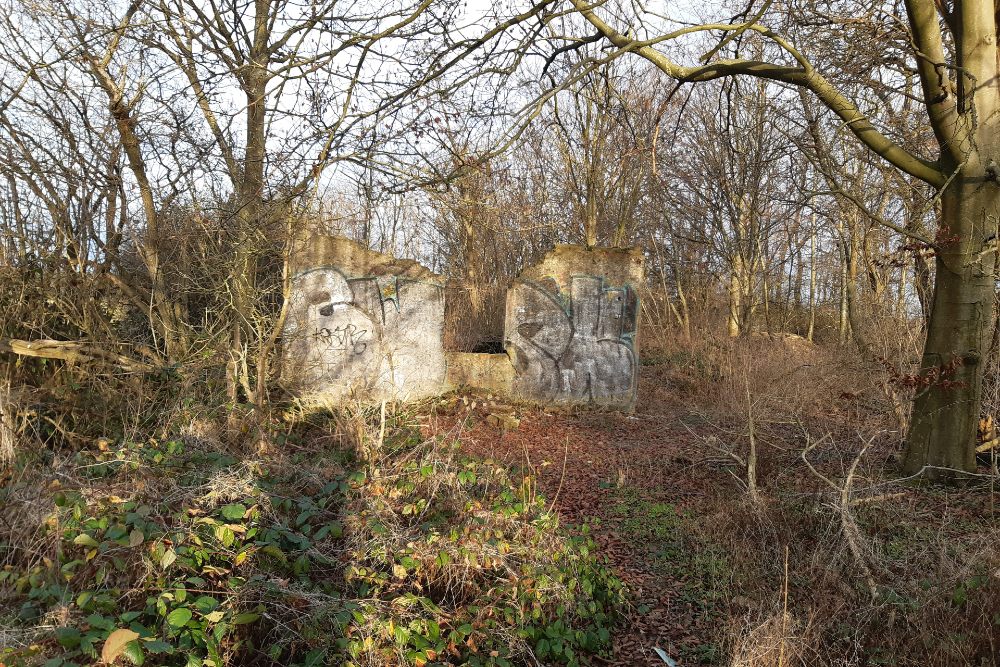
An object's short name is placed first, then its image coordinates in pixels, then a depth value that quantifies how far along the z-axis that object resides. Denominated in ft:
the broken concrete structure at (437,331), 26.66
